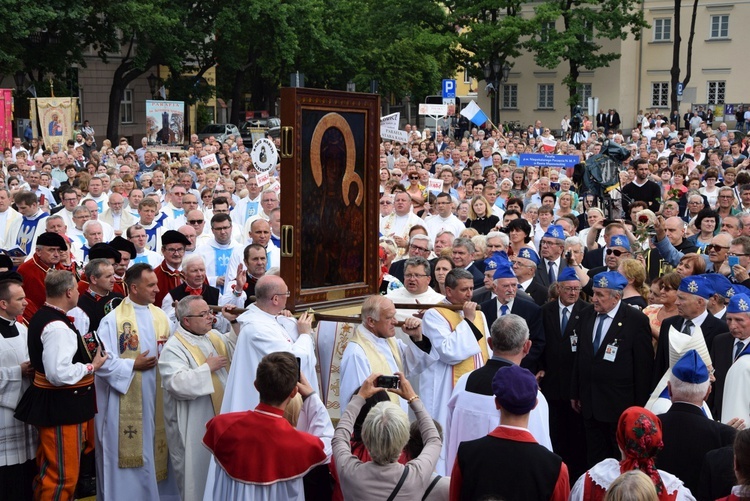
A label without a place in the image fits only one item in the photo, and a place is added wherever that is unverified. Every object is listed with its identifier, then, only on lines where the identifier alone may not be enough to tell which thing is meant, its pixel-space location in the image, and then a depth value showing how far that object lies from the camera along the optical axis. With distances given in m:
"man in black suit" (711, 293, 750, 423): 6.47
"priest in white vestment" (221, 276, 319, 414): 6.15
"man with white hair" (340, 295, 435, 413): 6.32
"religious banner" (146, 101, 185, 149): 31.08
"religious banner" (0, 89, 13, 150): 24.67
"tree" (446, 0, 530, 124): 46.72
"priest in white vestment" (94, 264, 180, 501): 7.23
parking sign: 27.64
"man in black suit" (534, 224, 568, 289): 9.84
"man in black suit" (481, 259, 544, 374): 7.94
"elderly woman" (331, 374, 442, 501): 4.57
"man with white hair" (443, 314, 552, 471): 5.82
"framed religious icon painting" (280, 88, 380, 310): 6.11
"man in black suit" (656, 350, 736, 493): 5.04
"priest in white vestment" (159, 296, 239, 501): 6.60
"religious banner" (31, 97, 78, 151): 26.09
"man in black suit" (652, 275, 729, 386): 7.11
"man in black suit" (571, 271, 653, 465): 7.43
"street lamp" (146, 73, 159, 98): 44.30
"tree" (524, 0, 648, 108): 48.28
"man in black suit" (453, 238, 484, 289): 9.41
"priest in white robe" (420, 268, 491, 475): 6.98
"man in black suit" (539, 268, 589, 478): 7.90
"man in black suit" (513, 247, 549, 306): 8.97
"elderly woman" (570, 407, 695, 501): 4.41
